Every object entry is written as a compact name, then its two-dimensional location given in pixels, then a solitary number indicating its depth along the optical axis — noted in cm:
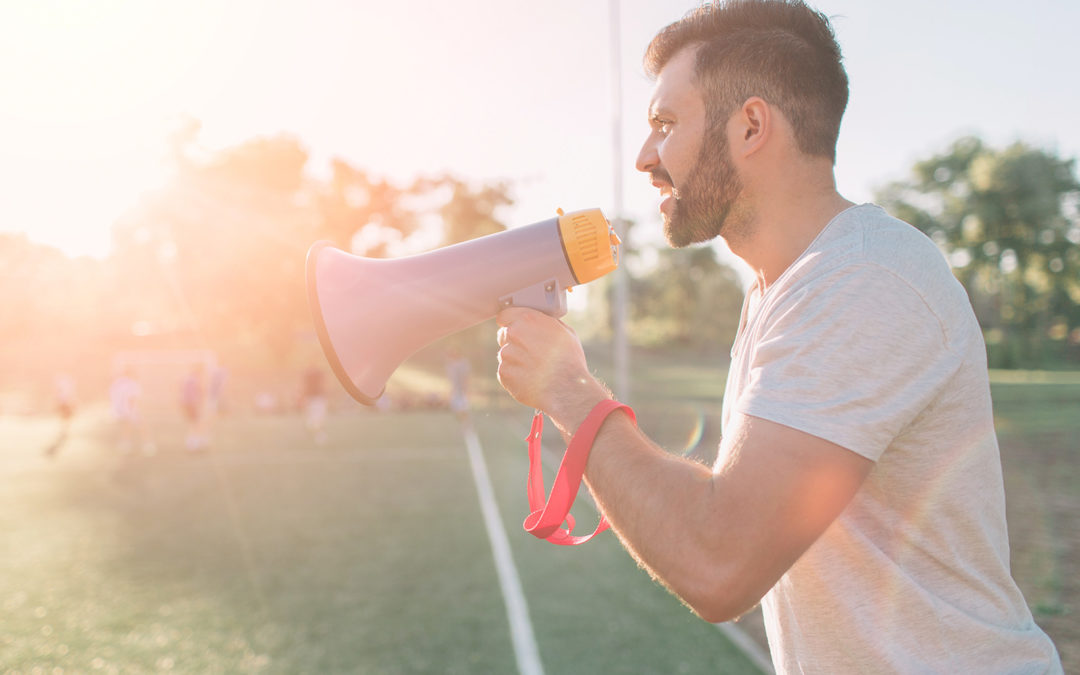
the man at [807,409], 111
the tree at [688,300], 6681
